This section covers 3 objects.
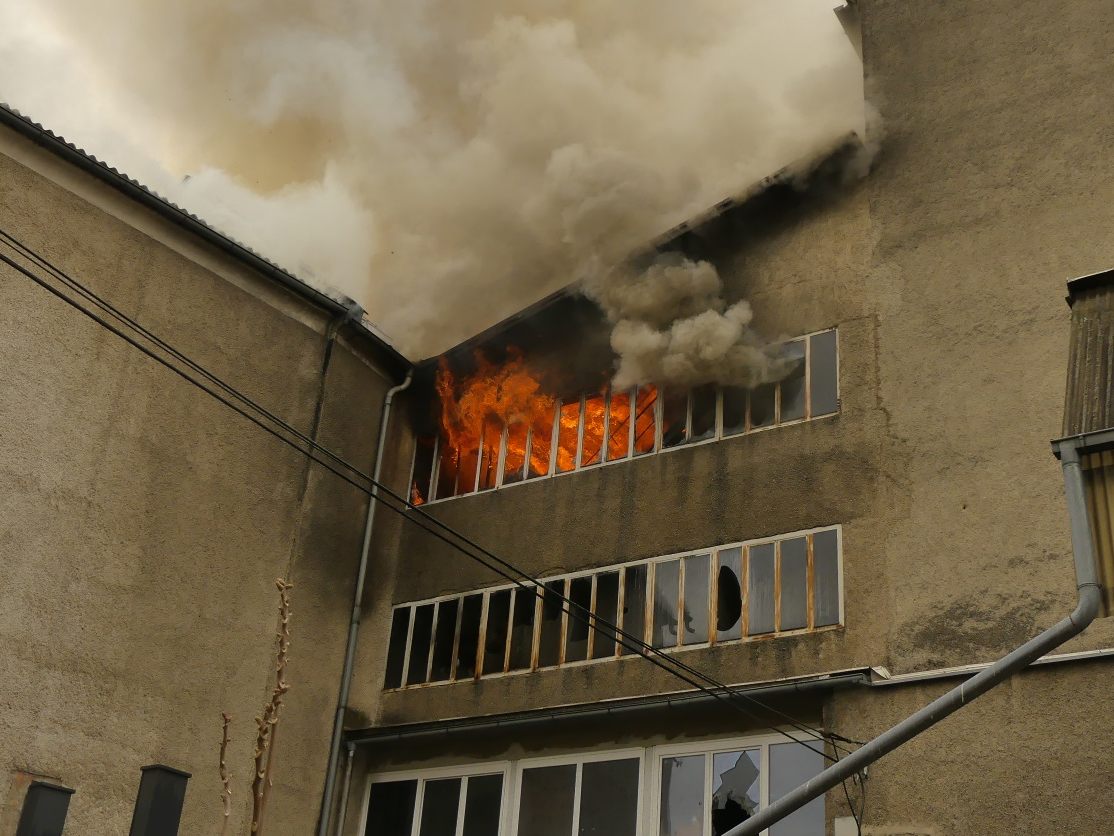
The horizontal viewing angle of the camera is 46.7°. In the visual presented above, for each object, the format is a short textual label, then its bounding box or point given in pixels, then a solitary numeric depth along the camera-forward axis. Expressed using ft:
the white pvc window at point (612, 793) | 43.55
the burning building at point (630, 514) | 42.78
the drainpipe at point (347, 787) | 52.34
